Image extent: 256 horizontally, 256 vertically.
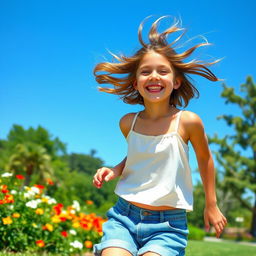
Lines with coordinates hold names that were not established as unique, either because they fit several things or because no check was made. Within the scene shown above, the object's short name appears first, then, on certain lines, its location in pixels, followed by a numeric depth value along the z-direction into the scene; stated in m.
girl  2.55
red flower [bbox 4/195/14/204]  5.13
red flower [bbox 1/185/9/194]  5.16
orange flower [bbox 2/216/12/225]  5.14
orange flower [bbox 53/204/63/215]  6.09
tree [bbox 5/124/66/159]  46.41
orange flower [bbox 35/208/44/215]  5.69
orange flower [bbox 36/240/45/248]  5.32
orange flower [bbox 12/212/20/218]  5.37
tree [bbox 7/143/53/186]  26.31
